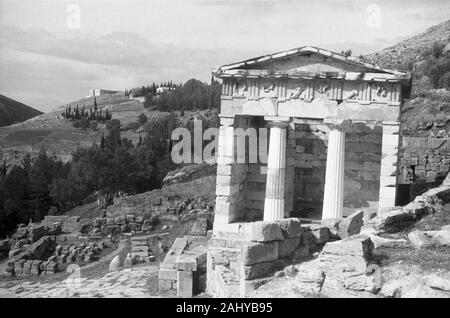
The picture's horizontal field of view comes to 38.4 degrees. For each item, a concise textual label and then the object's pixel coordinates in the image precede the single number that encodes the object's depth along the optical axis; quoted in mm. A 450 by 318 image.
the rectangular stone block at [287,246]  14269
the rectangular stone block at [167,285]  18031
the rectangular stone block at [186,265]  17562
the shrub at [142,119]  112969
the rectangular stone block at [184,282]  17547
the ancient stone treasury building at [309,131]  20781
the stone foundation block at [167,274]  18062
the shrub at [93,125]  117600
